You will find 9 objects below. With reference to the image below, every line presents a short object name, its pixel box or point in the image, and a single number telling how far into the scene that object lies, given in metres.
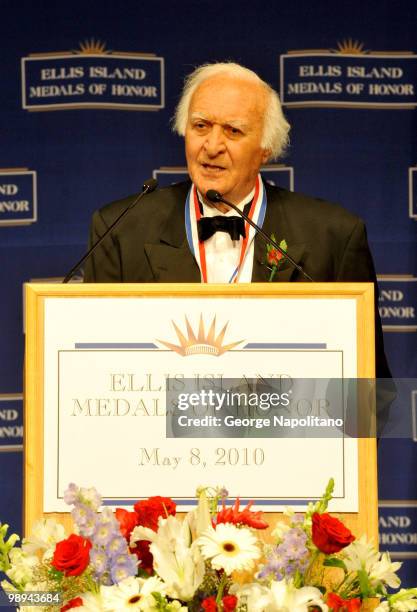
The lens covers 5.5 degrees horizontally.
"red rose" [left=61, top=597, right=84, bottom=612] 6.95
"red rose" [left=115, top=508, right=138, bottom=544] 7.03
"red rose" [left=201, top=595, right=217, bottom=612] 6.90
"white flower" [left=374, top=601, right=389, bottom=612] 7.00
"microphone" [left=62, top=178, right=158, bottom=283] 7.67
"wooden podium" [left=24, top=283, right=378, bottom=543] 7.21
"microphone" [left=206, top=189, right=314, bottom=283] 7.77
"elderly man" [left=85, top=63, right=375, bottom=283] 8.15
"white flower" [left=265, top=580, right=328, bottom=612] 6.91
